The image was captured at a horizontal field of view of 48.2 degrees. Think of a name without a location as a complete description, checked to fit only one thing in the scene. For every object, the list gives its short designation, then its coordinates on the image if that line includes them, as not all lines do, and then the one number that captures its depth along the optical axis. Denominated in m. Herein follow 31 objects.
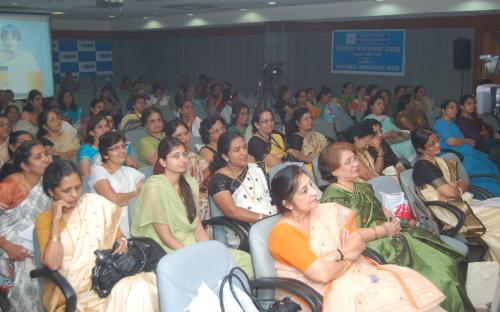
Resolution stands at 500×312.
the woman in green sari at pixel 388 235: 2.96
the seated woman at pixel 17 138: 4.20
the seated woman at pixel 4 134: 5.07
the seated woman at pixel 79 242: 2.52
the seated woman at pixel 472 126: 6.05
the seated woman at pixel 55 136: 5.39
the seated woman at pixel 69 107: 8.05
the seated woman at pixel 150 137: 5.00
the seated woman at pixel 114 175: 3.72
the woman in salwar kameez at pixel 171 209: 3.08
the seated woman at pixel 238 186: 3.62
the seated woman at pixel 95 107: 6.61
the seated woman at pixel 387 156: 4.82
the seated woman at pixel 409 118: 7.03
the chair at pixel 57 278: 2.48
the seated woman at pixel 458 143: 5.46
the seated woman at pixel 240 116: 6.04
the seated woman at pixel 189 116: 6.78
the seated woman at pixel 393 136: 6.04
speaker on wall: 9.77
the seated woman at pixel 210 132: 4.66
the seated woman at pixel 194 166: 4.08
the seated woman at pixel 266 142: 4.95
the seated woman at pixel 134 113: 6.39
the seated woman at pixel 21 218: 3.06
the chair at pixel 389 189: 3.49
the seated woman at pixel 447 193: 3.70
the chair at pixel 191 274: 2.26
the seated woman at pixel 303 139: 5.43
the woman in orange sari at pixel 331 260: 2.44
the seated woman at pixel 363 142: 4.44
